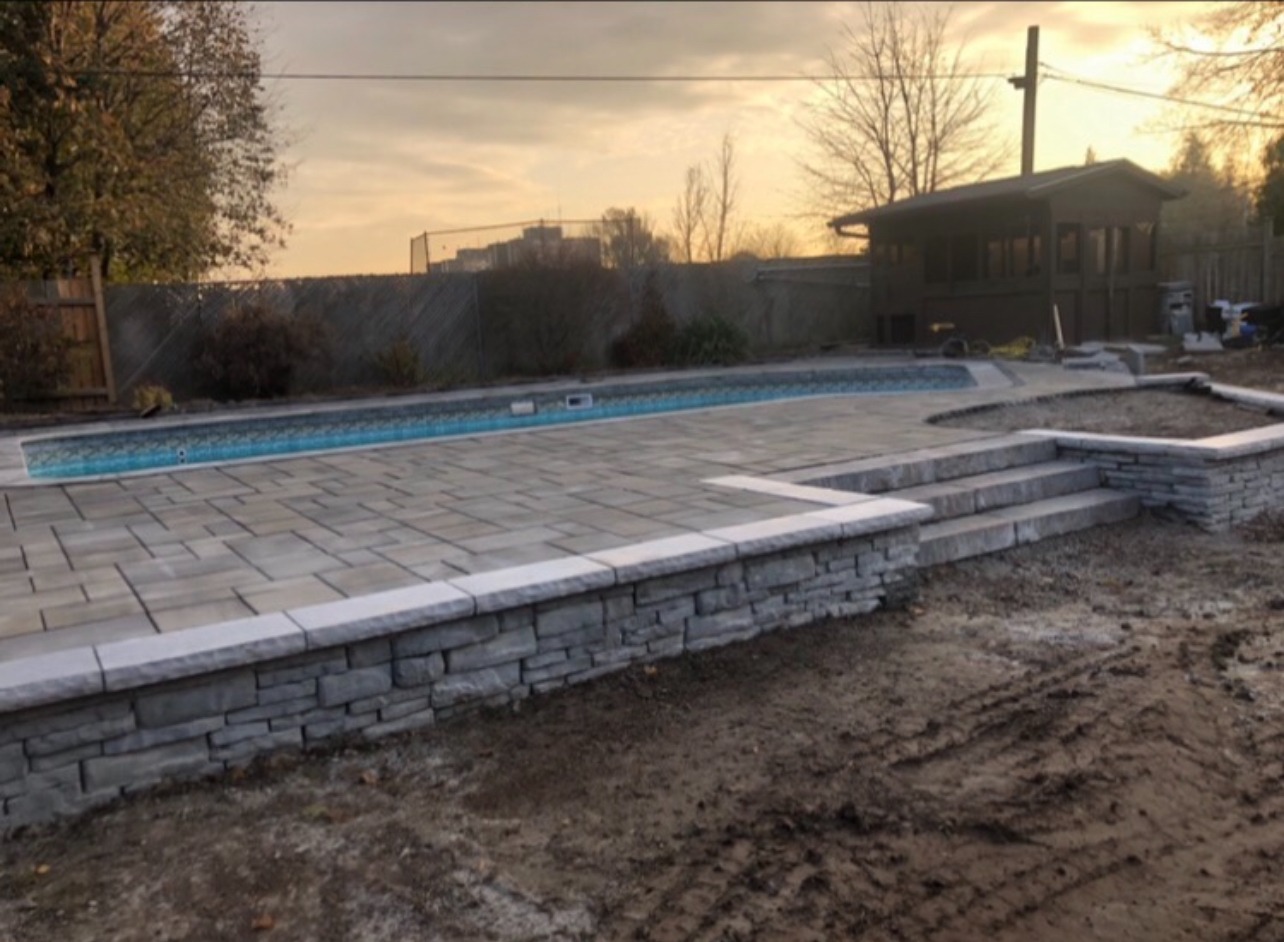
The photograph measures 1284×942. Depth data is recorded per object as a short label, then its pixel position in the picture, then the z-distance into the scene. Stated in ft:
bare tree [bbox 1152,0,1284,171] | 45.83
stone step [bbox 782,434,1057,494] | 17.48
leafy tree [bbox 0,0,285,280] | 38.58
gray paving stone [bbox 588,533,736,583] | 11.66
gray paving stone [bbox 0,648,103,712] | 8.39
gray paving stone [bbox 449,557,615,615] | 10.74
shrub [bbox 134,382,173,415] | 35.12
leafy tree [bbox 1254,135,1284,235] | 46.03
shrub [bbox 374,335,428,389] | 42.70
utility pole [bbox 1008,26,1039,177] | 58.70
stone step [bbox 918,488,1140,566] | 15.88
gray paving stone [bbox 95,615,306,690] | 8.90
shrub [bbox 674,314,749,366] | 48.24
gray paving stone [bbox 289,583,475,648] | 9.81
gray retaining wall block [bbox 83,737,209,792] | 8.87
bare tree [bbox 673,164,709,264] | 84.79
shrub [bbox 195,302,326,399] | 39.22
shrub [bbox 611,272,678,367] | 48.26
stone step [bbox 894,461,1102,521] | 17.13
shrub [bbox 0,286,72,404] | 34.71
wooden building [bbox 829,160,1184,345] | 48.80
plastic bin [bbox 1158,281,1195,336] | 51.52
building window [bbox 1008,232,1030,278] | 50.08
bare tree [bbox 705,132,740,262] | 85.61
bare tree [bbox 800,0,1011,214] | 75.82
